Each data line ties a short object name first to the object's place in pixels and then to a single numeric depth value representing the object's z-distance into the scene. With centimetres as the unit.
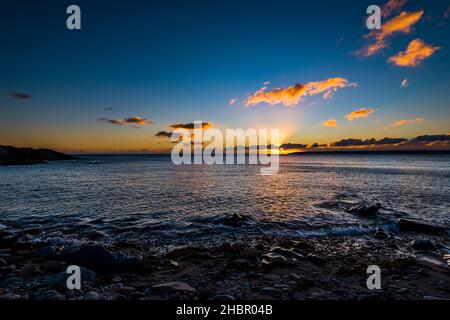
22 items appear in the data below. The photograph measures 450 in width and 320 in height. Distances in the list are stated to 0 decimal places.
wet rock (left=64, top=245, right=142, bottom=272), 767
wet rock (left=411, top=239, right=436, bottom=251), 1004
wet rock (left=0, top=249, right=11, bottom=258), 879
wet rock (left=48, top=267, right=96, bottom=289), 651
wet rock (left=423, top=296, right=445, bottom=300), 616
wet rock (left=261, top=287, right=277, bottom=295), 643
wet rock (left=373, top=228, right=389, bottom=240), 1171
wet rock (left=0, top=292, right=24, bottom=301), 584
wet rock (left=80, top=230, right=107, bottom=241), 1173
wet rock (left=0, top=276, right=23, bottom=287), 662
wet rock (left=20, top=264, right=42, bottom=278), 723
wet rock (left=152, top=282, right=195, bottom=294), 635
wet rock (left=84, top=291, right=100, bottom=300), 593
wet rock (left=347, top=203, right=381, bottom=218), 1638
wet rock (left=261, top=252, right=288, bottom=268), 815
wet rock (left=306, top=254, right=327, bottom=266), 843
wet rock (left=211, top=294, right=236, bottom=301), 598
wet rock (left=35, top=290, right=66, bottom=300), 588
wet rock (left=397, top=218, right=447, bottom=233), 1286
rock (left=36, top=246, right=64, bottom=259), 883
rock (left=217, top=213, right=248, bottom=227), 1417
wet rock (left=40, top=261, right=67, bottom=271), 772
